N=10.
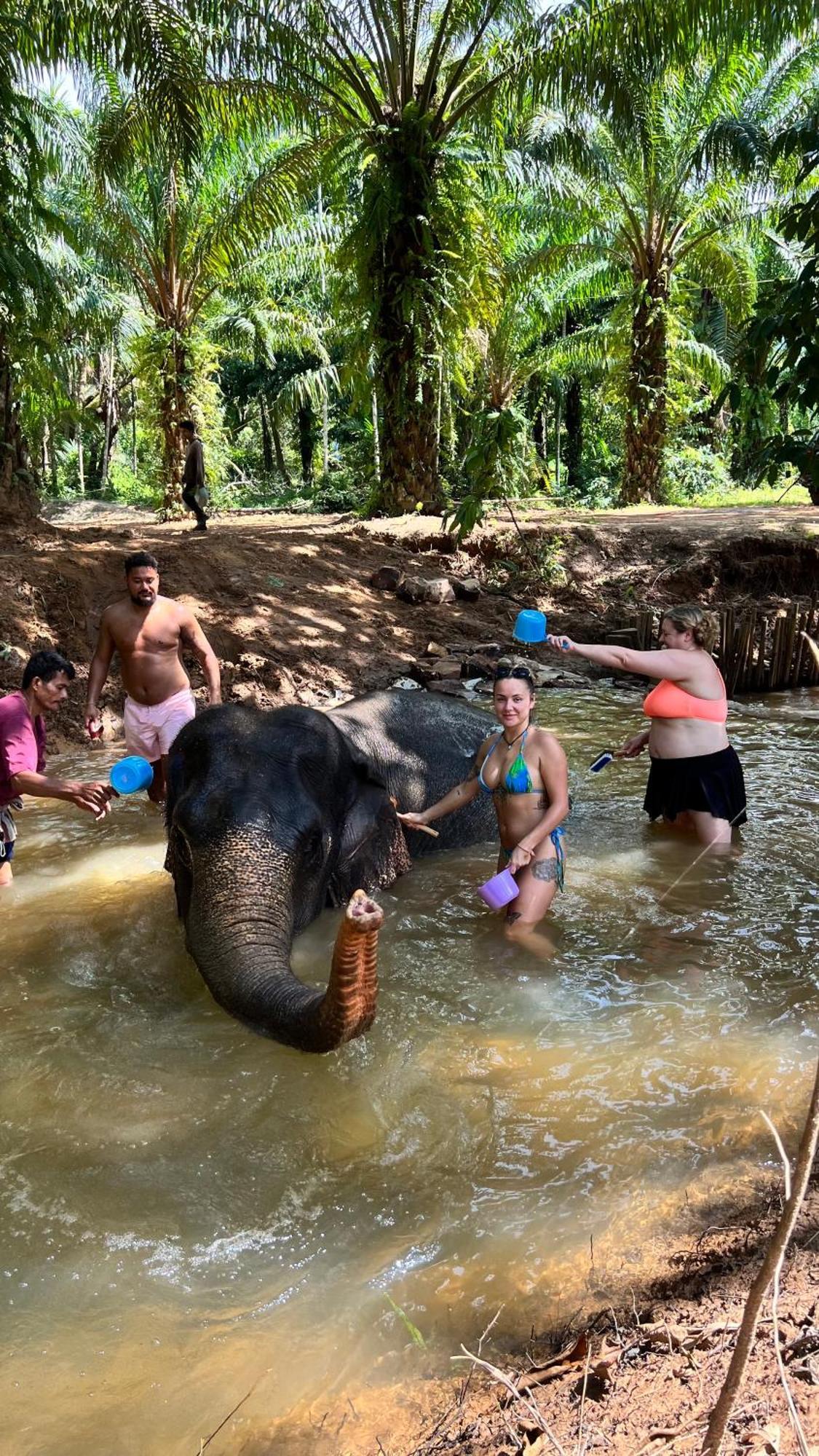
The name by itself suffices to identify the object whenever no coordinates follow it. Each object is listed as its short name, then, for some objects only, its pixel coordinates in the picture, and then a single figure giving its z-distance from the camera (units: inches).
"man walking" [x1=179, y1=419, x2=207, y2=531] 622.2
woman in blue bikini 199.0
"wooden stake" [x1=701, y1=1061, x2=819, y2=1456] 44.8
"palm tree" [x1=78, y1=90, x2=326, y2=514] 697.6
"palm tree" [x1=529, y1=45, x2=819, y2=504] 678.5
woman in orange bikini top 242.1
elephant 128.8
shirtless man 268.2
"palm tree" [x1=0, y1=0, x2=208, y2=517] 447.2
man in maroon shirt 209.2
